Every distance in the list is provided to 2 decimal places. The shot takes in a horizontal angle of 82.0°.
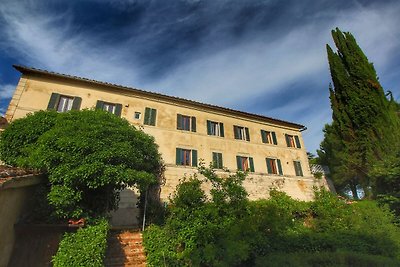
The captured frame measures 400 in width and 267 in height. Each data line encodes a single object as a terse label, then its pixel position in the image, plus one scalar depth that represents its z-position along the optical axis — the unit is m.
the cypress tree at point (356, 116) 18.77
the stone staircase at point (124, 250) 10.36
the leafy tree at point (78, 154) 9.28
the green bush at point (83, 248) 8.23
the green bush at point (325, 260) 9.68
